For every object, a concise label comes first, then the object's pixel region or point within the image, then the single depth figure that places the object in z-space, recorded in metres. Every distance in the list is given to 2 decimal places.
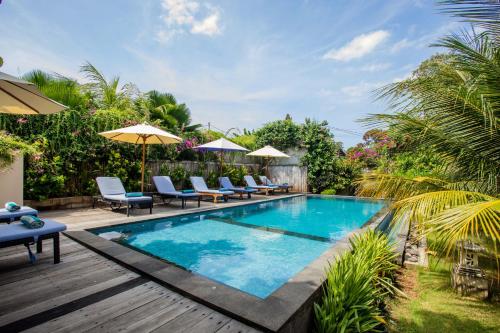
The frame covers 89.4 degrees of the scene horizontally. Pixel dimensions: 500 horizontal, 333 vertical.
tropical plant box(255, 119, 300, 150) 16.70
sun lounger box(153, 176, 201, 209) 8.30
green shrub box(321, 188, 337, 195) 15.06
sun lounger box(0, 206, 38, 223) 3.90
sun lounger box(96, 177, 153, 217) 6.64
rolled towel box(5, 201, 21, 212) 4.07
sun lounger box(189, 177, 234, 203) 9.70
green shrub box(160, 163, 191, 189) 10.20
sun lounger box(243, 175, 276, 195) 13.26
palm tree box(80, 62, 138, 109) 11.38
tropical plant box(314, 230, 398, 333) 2.58
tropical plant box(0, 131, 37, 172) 4.99
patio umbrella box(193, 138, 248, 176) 10.30
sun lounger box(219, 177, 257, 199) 11.46
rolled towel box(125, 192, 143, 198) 6.82
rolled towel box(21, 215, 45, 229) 3.16
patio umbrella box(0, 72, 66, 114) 2.98
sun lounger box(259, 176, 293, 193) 14.84
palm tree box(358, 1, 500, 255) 2.62
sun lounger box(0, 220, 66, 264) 2.82
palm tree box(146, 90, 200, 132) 12.33
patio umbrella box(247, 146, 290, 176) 13.89
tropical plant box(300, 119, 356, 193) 15.47
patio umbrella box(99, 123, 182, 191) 7.10
